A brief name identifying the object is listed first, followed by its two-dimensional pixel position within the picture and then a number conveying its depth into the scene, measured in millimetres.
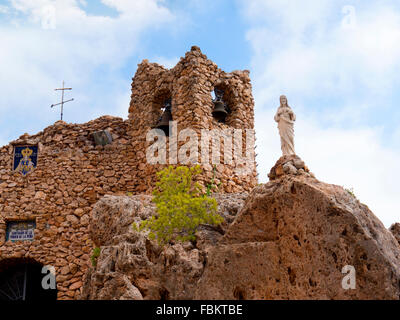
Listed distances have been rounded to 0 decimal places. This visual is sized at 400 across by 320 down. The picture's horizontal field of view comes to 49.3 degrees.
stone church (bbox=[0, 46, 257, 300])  11242
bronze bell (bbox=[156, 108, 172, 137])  11539
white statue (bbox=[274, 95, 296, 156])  8719
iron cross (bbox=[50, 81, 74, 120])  13989
